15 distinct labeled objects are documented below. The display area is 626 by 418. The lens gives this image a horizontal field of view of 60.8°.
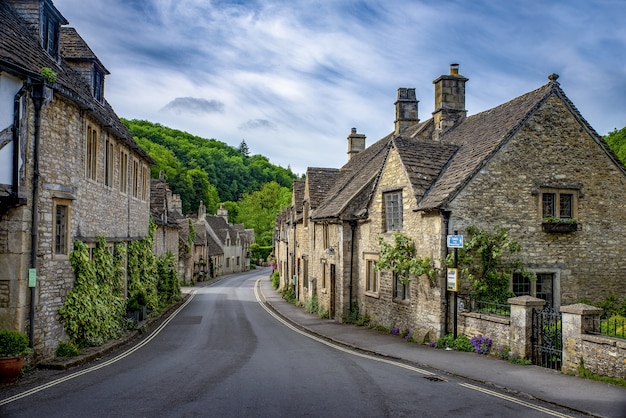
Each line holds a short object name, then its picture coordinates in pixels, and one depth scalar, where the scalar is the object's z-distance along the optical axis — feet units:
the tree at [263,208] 366.22
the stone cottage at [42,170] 42.52
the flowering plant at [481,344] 49.24
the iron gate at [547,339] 42.56
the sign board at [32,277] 43.75
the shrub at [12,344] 39.81
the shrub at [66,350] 48.06
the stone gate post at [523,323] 44.47
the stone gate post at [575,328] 39.52
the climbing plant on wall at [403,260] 56.70
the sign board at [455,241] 52.75
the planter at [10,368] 38.86
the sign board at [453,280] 52.55
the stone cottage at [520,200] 56.39
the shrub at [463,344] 51.50
